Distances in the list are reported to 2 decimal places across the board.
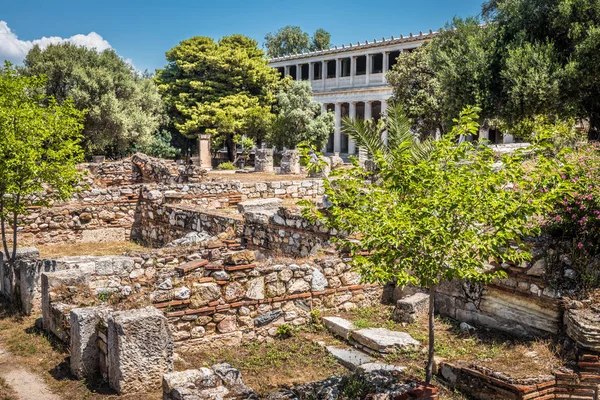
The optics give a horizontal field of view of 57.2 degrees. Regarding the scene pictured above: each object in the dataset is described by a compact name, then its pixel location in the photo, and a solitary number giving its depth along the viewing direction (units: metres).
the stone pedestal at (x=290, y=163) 27.70
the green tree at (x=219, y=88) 39.12
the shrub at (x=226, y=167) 33.15
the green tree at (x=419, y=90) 31.42
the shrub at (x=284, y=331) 7.81
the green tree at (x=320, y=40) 75.50
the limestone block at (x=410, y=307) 8.27
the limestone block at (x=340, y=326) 7.71
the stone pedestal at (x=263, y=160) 30.44
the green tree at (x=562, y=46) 18.97
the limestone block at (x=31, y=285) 8.77
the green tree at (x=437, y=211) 5.51
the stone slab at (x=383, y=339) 7.18
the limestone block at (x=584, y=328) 6.45
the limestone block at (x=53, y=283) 7.54
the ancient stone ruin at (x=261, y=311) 5.86
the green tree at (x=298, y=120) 38.53
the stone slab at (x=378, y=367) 6.14
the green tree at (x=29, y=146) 9.30
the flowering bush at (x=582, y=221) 7.55
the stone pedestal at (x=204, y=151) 34.72
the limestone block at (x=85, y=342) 6.32
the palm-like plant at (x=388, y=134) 8.68
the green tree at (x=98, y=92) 33.44
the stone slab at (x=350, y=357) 6.96
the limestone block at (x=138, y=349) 5.82
